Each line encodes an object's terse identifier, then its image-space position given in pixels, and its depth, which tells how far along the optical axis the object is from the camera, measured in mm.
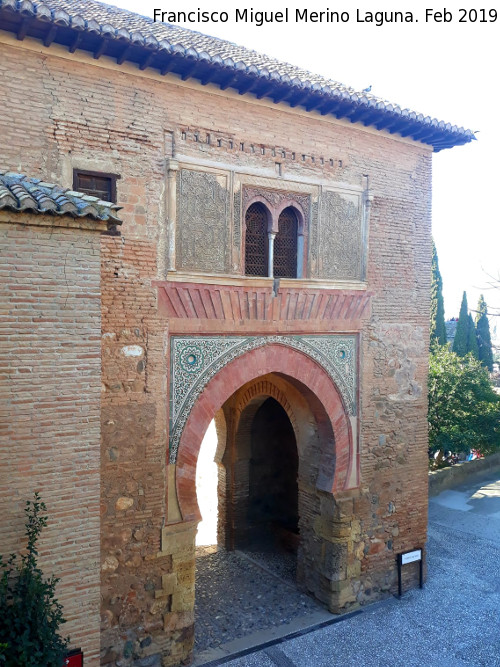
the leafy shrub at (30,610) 4004
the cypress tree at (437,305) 20172
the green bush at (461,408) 12482
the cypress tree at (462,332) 21453
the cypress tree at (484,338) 21328
